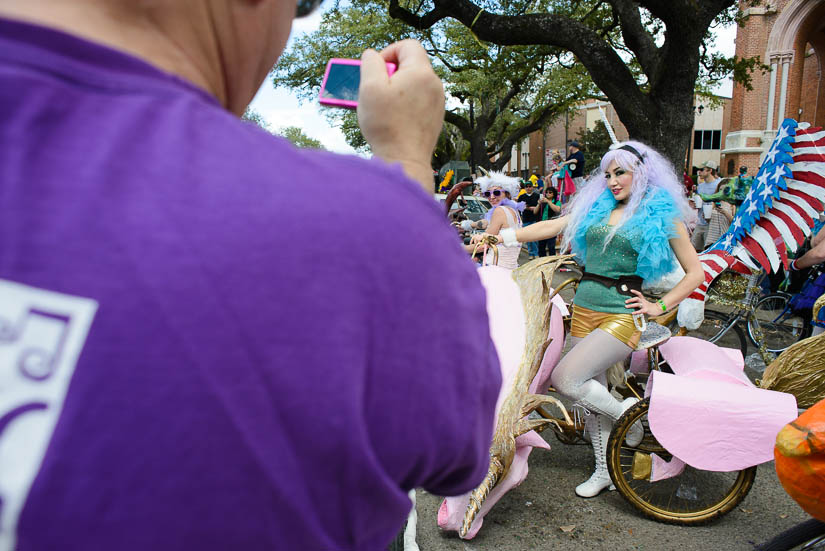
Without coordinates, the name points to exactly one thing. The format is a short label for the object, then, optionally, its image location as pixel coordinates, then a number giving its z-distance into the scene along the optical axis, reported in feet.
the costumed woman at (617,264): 10.27
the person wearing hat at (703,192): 31.58
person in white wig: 12.01
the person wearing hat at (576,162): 37.09
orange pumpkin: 6.08
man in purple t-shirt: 1.43
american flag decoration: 12.46
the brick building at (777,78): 73.92
